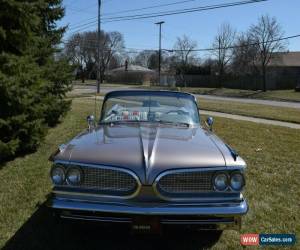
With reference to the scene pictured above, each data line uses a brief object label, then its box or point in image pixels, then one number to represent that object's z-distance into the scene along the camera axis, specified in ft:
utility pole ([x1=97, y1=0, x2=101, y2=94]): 70.66
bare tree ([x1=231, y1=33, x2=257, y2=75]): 109.95
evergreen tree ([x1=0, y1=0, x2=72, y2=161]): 14.24
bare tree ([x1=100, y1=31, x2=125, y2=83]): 190.09
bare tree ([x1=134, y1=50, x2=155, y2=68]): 235.79
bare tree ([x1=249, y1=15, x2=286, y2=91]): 99.65
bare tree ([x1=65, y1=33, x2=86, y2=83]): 142.29
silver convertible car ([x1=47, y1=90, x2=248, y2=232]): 7.78
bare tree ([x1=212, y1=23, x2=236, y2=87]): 127.09
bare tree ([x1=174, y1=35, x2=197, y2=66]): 157.19
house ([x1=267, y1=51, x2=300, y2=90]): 111.67
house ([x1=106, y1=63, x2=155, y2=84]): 165.08
